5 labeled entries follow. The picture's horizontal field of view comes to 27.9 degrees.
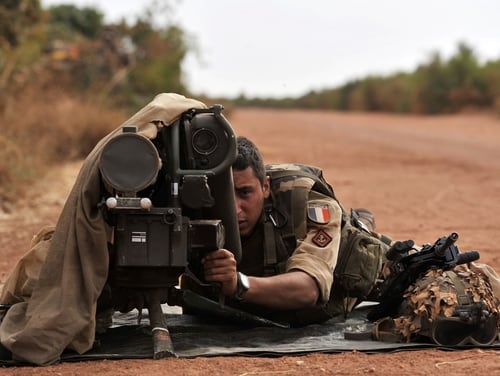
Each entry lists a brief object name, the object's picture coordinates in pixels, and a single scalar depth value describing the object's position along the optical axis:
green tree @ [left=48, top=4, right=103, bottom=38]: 27.25
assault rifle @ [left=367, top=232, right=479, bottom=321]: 5.14
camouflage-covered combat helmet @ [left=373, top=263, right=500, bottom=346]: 4.77
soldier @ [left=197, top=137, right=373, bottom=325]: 4.80
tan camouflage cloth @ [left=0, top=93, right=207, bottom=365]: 4.46
